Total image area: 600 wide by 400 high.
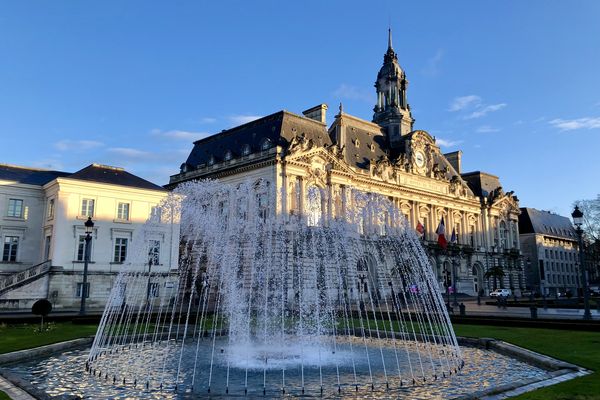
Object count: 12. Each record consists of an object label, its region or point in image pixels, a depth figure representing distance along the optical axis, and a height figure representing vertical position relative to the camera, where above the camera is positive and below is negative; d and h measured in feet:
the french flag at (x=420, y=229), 187.93 +23.96
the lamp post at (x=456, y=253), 251.80 +20.81
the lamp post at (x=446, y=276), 248.11 +9.39
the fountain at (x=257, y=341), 46.47 -6.53
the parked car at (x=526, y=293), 277.62 +1.34
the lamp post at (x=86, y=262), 99.50 +6.08
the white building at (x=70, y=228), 135.85 +17.80
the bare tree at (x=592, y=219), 238.48 +36.37
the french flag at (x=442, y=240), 161.39 +17.18
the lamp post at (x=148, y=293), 140.56 -0.08
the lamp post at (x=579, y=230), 93.56 +12.68
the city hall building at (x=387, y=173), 186.60 +51.07
